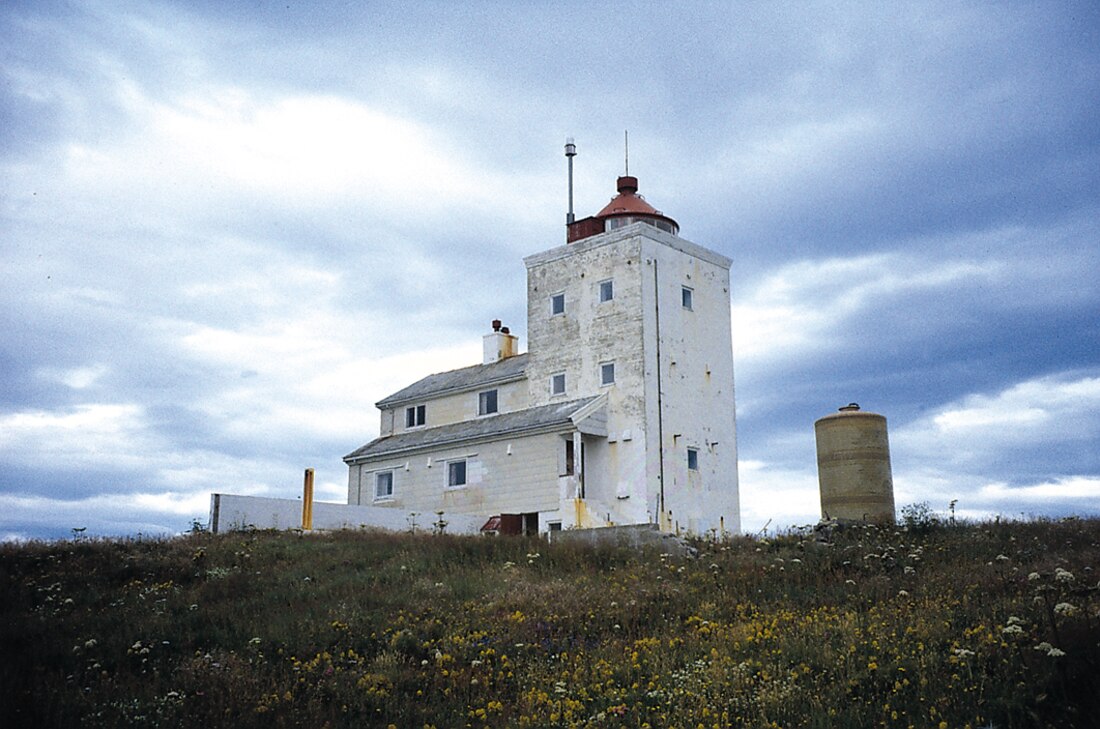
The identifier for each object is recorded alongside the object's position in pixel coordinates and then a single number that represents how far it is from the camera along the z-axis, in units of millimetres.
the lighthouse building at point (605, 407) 32781
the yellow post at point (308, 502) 29984
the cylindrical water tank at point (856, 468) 27062
